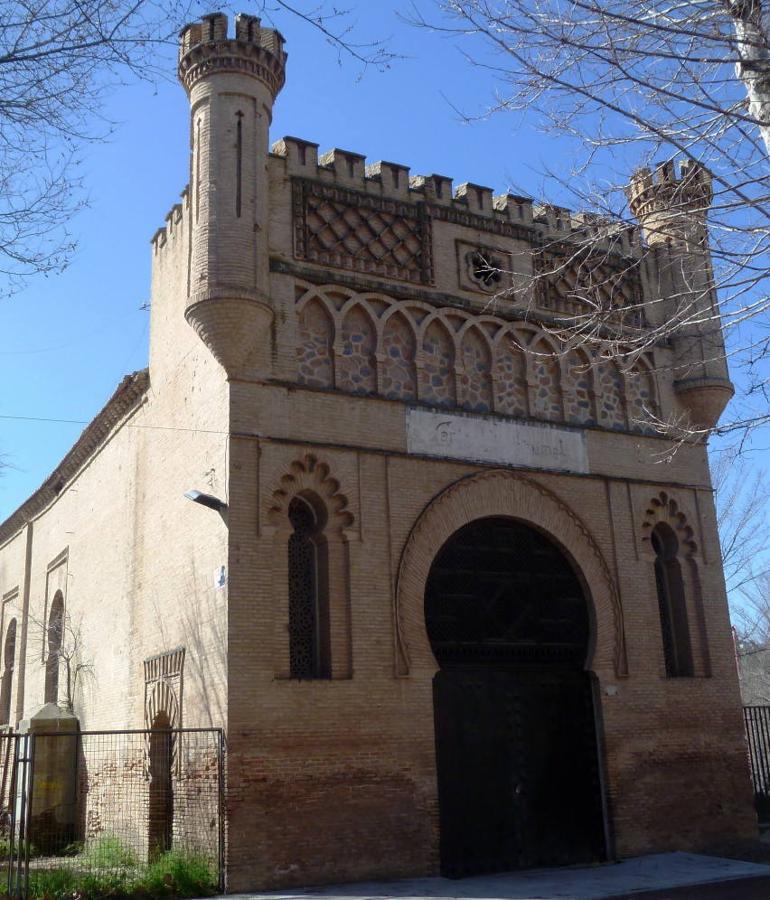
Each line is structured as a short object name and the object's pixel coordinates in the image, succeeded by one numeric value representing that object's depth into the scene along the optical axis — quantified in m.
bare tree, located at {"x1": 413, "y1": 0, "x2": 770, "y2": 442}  7.07
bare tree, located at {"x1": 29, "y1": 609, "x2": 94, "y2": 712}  17.05
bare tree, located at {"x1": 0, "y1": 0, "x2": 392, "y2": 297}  6.95
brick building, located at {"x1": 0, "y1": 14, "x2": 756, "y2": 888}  11.29
